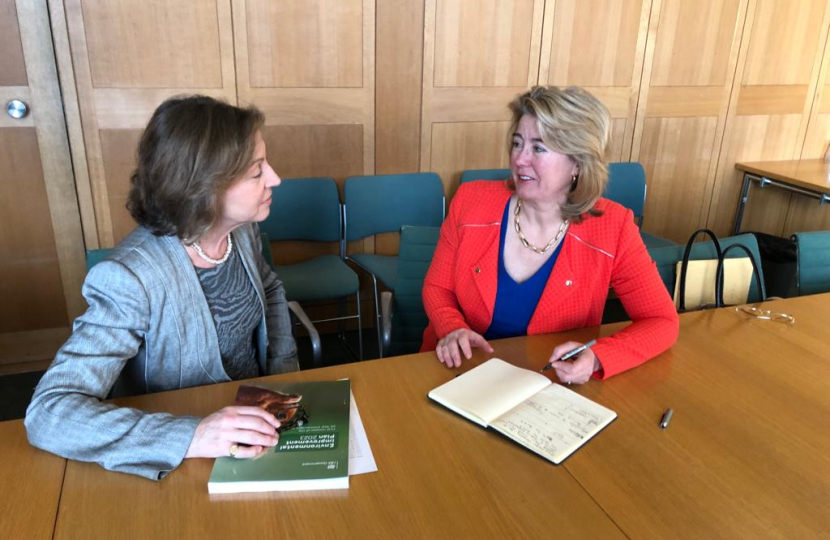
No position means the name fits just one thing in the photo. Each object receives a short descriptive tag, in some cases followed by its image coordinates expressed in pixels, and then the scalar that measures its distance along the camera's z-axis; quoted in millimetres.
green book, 1075
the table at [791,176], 3842
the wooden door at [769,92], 4051
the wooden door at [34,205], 2660
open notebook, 1239
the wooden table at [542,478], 1016
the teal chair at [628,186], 3727
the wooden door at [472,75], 3268
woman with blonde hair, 1690
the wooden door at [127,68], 2719
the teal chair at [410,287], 2244
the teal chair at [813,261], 2362
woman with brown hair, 1121
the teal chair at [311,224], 2977
